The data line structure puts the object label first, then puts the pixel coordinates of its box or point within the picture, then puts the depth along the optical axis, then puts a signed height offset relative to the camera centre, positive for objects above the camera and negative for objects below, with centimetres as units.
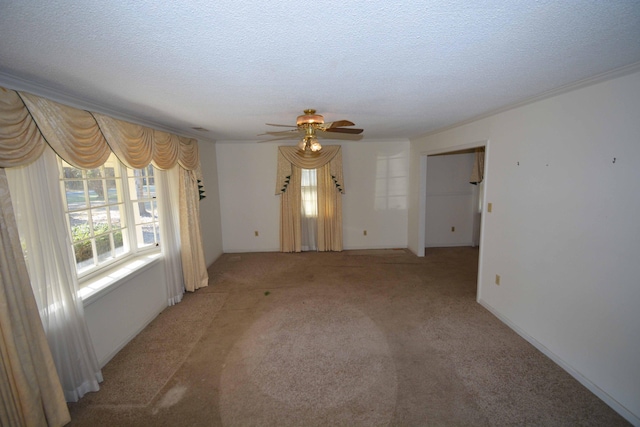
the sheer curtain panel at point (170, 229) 325 -48
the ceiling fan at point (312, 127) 239 +57
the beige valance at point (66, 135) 155 +44
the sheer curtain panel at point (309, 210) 539 -45
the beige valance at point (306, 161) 516 +53
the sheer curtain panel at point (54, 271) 175 -53
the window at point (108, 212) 235 -19
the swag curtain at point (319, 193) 518 -11
